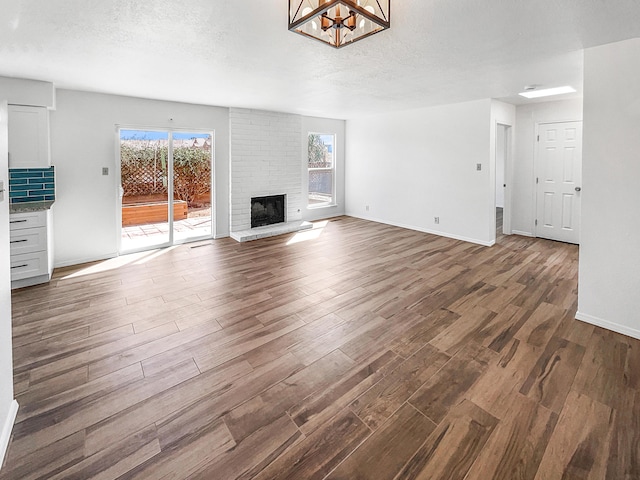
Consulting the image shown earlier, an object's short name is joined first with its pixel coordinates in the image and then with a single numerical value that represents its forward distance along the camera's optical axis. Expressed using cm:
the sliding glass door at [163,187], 542
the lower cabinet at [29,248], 395
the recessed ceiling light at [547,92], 475
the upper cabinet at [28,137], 395
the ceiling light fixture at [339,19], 209
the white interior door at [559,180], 574
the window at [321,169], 799
